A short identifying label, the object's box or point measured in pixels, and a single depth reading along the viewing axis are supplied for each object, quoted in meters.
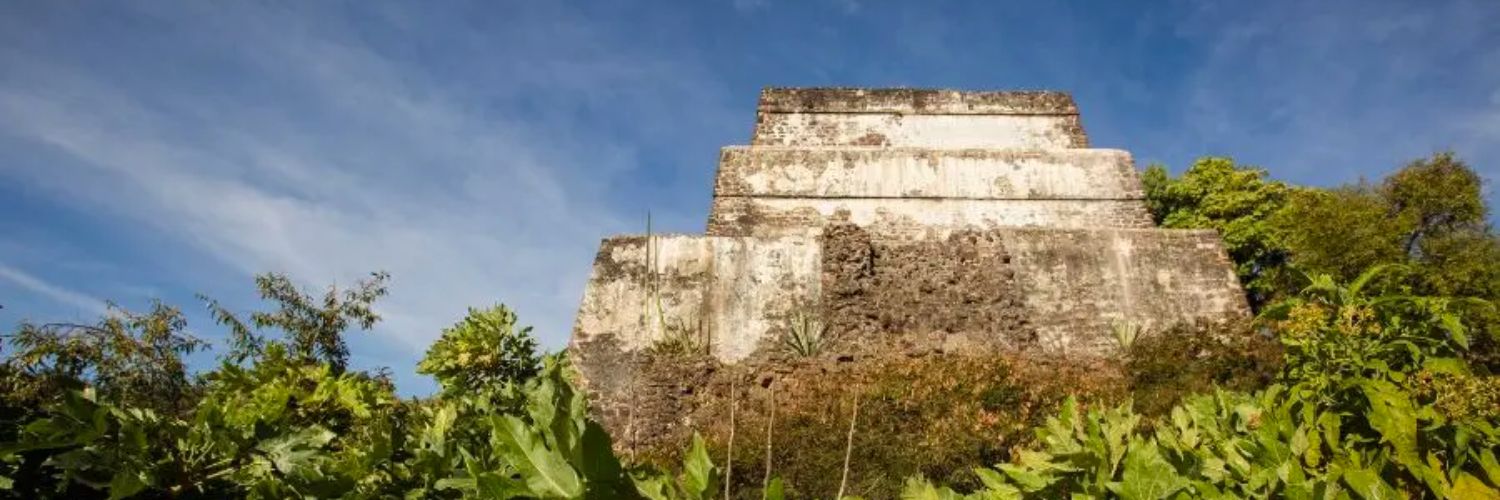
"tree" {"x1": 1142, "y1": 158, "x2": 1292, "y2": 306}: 18.06
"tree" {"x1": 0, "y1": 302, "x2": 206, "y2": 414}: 10.15
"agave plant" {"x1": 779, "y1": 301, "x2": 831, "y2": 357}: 9.38
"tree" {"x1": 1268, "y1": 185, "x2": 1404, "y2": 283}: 14.01
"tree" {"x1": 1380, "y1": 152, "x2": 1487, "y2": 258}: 15.52
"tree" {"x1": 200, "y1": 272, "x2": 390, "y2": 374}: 13.44
